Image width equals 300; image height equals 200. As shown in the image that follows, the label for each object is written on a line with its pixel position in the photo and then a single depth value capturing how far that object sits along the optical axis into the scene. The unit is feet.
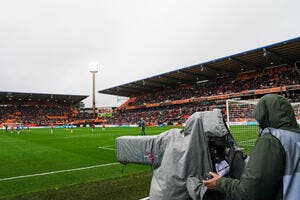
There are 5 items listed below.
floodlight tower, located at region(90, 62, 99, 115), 226.99
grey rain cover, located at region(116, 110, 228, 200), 7.03
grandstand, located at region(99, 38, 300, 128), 119.34
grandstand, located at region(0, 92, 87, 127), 209.45
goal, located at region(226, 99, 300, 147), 37.63
